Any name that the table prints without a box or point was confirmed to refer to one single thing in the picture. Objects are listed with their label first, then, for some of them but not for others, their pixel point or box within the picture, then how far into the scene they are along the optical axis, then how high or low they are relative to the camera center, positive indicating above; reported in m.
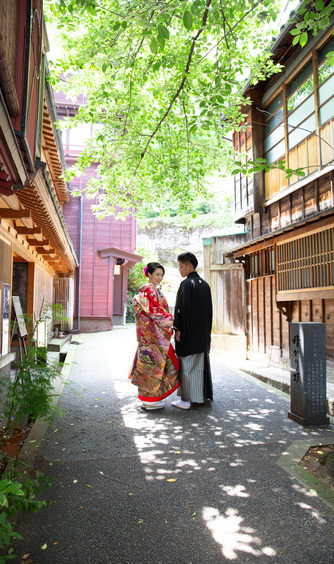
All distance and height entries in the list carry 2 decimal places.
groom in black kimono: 5.47 -0.40
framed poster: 4.98 -0.16
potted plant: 3.77 -0.91
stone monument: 4.65 -0.85
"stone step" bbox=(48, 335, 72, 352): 11.47 -1.16
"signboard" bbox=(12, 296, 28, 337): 5.31 -0.12
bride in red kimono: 5.42 -0.60
